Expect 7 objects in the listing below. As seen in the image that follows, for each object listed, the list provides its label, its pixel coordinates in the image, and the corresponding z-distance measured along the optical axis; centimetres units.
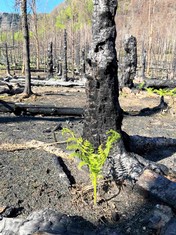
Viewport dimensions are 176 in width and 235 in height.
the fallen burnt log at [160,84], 1238
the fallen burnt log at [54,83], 1353
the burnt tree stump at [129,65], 1226
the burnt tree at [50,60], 1614
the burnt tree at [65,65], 1489
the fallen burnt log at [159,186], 298
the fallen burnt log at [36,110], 709
